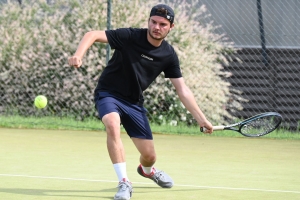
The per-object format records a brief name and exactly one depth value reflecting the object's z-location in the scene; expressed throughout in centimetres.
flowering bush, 2417
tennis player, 1184
